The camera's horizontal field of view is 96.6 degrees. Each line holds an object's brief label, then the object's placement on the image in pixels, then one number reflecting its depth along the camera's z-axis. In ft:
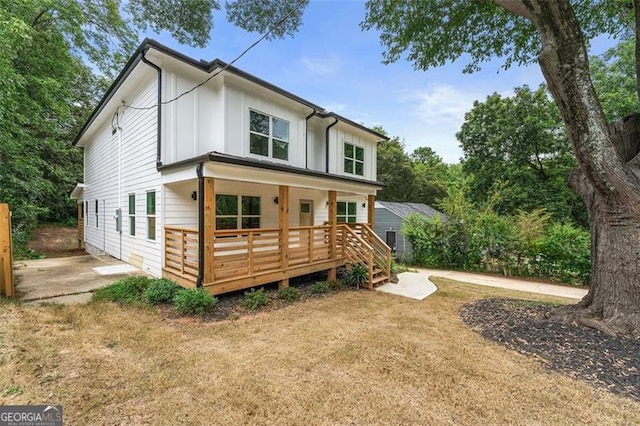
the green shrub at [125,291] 19.17
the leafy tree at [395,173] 92.27
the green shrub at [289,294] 22.14
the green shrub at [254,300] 19.68
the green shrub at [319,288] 24.76
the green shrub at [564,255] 31.24
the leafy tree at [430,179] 99.36
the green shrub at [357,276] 27.43
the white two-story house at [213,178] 20.53
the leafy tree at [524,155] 59.47
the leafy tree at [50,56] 26.53
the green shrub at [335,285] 26.58
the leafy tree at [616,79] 49.62
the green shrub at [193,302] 17.60
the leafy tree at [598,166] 13.58
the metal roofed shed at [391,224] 54.24
